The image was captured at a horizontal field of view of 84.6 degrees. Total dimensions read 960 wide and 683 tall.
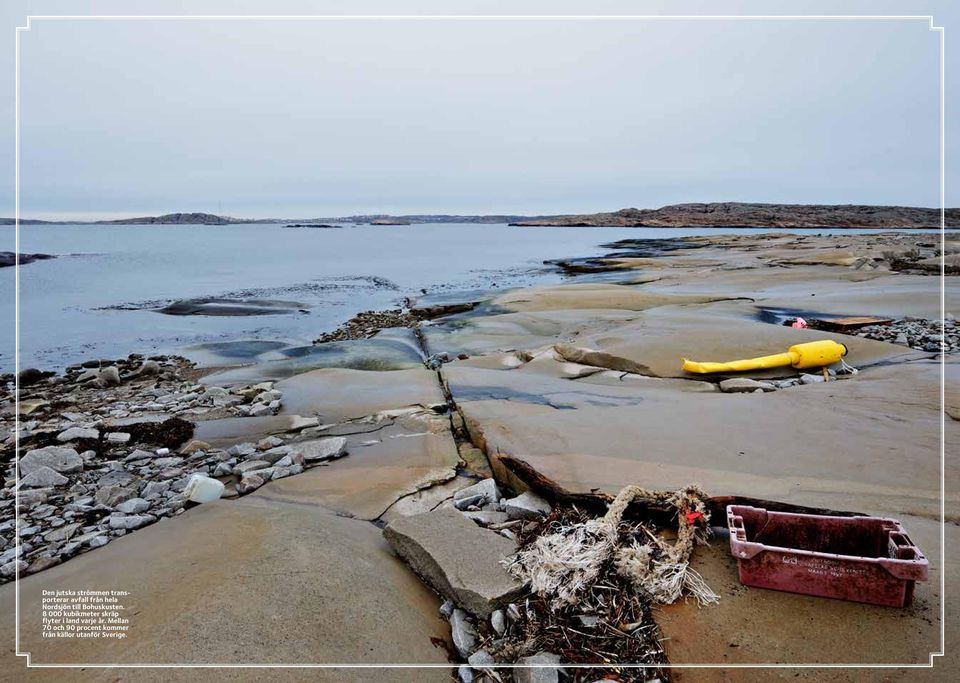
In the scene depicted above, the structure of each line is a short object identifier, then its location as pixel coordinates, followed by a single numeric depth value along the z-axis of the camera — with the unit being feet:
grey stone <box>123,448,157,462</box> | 17.13
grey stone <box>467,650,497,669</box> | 7.79
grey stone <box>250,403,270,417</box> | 21.48
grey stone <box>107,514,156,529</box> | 12.48
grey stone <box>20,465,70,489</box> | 14.85
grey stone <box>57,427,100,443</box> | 18.74
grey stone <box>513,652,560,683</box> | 7.43
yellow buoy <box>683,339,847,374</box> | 22.18
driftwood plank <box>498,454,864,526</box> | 9.33
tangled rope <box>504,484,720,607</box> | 8.42
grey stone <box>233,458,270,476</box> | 15.47
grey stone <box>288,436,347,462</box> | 16.22
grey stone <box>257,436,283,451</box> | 17.39
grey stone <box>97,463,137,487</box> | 15.32
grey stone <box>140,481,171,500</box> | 14.08
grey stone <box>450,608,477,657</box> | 8.20
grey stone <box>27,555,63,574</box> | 10.91
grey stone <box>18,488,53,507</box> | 13.96
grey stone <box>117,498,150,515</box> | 13.15
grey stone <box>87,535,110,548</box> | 11.74
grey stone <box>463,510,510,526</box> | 11.21
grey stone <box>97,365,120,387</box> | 28.96
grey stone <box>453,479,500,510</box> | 12.32
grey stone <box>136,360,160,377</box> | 30.92
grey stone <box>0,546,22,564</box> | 11.20
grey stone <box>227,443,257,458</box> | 16.87
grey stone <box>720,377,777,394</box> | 20.27
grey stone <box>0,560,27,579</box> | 10.75
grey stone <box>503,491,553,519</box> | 11.13
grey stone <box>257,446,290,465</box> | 16.38
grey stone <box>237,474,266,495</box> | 14.28
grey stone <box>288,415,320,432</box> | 19.62
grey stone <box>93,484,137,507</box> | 13.85
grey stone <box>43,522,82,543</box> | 12.07
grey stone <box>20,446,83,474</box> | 15.97
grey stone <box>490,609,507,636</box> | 8.29
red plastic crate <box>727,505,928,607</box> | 7.35
